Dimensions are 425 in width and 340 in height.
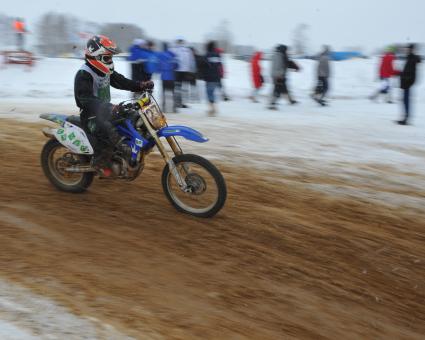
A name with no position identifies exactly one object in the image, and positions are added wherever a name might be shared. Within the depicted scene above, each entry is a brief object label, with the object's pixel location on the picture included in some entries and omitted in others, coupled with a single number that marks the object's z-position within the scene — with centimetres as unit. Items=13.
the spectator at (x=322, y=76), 1502
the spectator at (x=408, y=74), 1138
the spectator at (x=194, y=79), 1310
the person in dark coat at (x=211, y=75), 1226
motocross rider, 526
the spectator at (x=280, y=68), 1354
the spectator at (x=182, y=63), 1255
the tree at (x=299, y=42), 10409
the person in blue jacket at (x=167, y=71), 1205
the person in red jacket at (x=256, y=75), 1554
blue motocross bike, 502
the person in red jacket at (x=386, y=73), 1638
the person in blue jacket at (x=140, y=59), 1202
